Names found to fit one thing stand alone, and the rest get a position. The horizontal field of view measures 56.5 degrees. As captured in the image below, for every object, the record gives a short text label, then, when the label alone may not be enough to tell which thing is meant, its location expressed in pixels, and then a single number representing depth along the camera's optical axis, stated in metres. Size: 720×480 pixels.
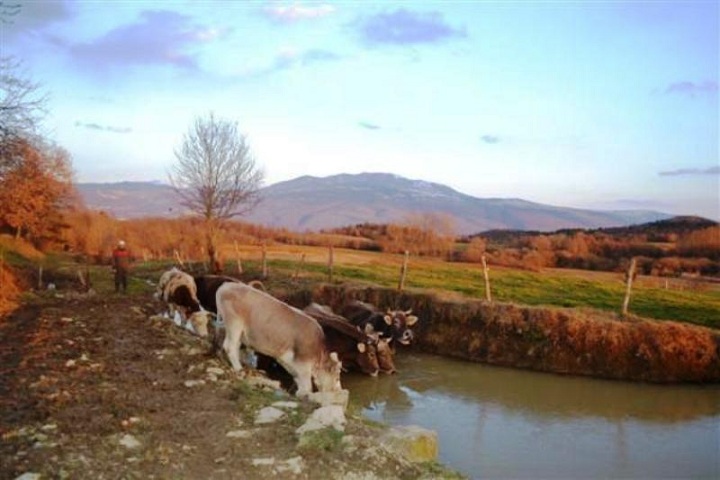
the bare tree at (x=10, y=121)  15.30
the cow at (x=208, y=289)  15.96
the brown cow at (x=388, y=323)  18.95
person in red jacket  21.98
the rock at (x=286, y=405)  8.43
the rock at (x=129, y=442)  6.58
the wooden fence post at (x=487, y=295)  21.24
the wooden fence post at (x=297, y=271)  27.49
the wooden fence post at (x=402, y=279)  22.89
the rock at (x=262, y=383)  9.82
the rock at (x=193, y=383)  9.11
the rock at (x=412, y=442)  7.70
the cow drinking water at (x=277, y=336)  11.01
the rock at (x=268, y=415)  7.80
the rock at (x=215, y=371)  9.92
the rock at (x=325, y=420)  7.34
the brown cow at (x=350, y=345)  16.59
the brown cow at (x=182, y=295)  15.83
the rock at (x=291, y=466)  6.35
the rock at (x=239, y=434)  7.18
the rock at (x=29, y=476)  5.54
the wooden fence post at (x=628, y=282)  19.56
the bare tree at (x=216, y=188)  33.22
